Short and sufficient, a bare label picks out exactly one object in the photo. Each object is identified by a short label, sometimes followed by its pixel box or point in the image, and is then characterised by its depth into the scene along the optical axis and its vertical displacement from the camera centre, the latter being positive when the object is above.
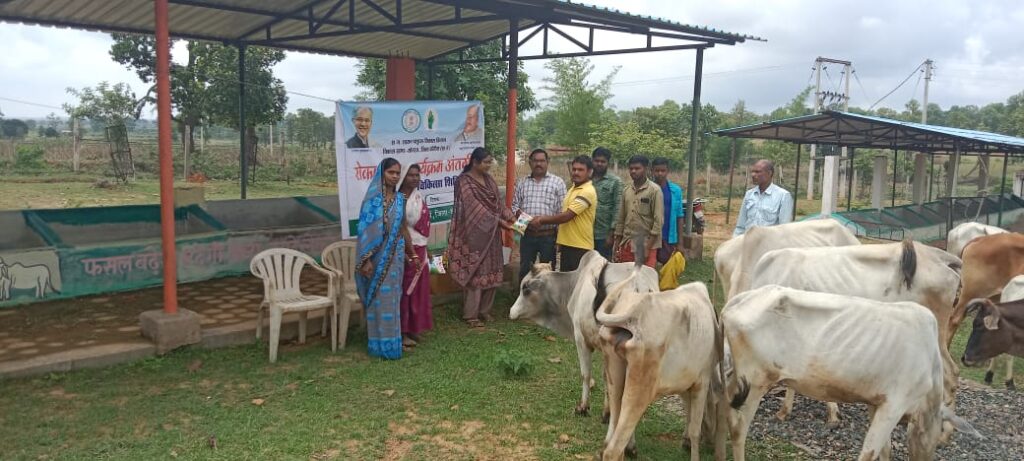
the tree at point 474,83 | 13.52 +1.80
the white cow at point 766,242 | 5.30 -0.50
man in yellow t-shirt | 6.24 -0.44
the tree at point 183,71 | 18.50 +2.52
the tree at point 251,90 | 18.83 +2.05
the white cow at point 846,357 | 3.34 -0.88
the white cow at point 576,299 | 4.22 -0.87
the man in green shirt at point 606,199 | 7.01 -0.26
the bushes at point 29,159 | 18.70 +0.02
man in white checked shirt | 6.67 -0.29
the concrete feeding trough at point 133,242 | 6.44 -0.88
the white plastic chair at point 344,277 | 5.80 -0.97
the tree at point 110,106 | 23.35 +1.93
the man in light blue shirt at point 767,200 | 5.71 -0.20
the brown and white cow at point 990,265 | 6.29 -0.77
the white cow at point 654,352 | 3.41 -0.90
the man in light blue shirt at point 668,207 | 7.42 -0.35
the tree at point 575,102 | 26.06 +2.68
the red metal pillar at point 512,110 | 7.42 +0.66
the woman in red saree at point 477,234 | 6.57 -0.62
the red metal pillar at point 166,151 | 5.21 +0.09
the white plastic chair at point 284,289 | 5.38 -1.01
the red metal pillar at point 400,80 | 10.62 +1.35
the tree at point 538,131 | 40.25 +2.68
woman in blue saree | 5.60 -0.74
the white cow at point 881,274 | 4.46 -0.63
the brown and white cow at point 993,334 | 4.34 -0.95
